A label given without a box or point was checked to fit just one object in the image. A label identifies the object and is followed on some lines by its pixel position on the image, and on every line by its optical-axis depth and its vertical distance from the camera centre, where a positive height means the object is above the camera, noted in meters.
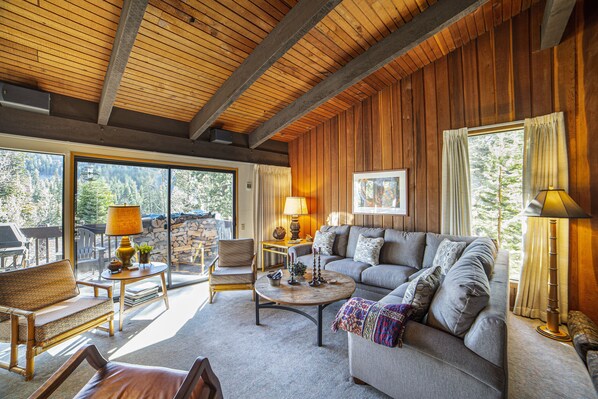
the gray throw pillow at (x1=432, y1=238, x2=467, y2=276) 2.84 -0.61
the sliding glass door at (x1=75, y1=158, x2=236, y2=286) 3.42 -0.12
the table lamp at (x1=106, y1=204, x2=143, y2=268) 2.89 -0.24
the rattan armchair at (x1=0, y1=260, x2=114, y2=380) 2.05 -0.99
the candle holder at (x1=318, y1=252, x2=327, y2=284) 2.89 -0.90
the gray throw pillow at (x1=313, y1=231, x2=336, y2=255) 4.32 -0.69
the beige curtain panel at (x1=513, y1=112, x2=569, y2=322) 2.90 -0.25
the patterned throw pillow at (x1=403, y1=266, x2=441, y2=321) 1.77 -0.66
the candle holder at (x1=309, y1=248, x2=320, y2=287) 2.79 -0.88
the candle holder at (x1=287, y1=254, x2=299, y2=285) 2.85 -0.80
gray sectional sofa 1.39 -0.88
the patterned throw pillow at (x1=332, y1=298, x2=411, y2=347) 1.64 -0.82
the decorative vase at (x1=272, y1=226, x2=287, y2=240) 5.20 -0.64
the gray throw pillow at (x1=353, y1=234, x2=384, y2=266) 3.72 -0.73
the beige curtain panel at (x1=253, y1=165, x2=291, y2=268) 5.21 +0.07
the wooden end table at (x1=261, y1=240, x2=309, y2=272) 4.80 -0.85
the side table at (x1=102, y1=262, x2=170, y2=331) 2.84 -0.84
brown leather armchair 1.21 -0.97
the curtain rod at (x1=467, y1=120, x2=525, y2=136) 3.22 +0.97
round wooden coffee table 2.41 -0.93
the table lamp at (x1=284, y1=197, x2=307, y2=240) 5.10 -0.14
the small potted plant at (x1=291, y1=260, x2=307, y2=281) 2.89 -0.77
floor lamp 2.54 -0.15
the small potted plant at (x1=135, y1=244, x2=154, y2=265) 3.25 -0.65
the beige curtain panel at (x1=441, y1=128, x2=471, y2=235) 3.53 +0.25
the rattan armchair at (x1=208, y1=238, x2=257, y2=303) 3.48 -0.98
